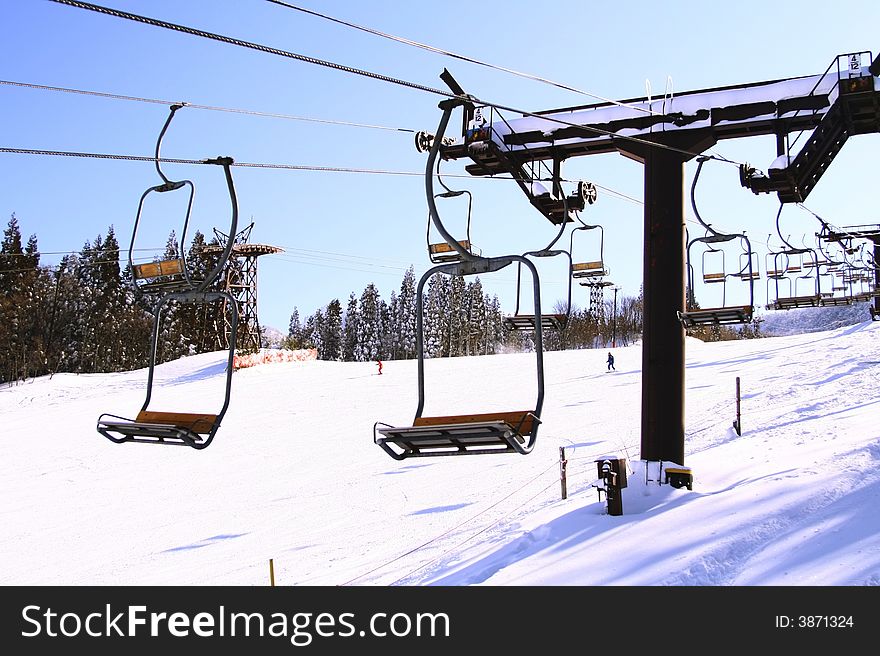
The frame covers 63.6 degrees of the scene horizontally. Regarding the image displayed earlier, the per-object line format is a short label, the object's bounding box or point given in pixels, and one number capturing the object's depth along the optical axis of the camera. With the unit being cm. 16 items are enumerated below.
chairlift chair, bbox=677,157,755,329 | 1027
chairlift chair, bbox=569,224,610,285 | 1416
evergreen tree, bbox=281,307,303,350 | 13612
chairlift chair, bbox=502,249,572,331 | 974
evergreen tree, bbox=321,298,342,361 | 9944
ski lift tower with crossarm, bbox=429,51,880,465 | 1170
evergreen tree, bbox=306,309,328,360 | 10700
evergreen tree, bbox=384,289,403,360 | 9902
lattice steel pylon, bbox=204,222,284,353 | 4156
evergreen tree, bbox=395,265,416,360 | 9412
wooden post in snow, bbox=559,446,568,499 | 1379
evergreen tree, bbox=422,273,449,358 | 8375
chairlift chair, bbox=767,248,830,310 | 1840
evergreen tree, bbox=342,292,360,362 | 9788
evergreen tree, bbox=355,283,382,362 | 9675
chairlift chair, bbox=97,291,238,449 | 596
